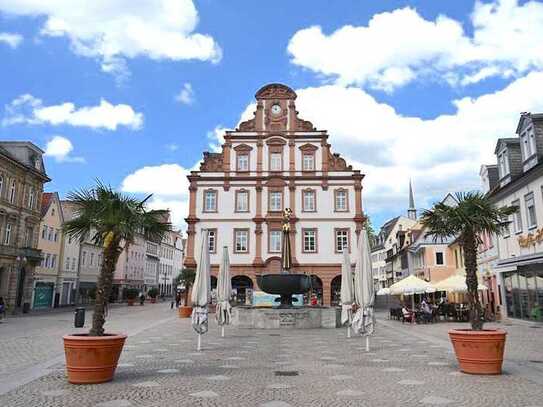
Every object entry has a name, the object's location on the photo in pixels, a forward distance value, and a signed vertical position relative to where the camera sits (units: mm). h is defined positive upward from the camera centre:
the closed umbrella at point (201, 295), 13297 +247
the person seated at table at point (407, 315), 25531 -529
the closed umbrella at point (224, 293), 17438 +427
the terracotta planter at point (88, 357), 7992 -901
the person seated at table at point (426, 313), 25430 -417
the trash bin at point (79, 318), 21656 -666
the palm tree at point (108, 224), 8867 +1563
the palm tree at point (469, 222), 10258 +1901
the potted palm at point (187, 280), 39656 +2001
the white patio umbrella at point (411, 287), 26656 +1021
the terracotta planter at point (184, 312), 29891 -510
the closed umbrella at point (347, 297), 17441 +288
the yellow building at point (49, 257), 42084 +4374
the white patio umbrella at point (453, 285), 25797 +1108
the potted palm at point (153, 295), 64769 +1190
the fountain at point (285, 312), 20172 -326
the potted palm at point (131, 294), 53500 +1217
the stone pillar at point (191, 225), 40594 +6702
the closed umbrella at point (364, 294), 12773 +292
